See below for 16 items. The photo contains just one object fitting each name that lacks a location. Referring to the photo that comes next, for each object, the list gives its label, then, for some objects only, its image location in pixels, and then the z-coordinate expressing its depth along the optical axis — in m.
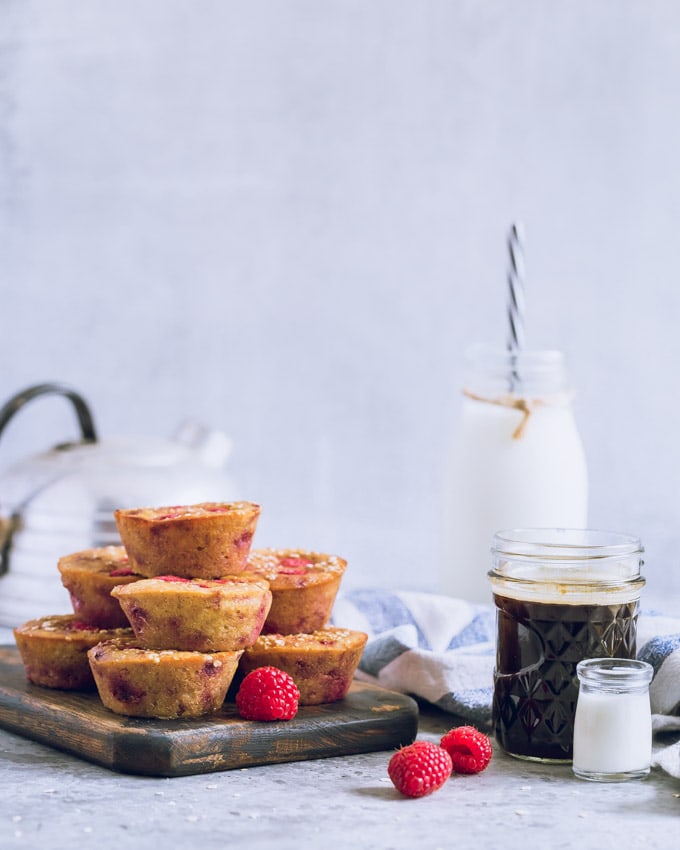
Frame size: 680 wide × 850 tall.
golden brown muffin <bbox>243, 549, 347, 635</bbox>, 1.17
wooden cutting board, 1.10
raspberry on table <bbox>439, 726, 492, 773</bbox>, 1.11
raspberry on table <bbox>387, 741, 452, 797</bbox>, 1.07
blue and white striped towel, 1.18
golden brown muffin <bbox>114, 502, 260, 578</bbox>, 1.16
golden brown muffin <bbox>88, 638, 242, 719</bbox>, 1.12
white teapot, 1.44
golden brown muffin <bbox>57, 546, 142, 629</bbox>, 1.19
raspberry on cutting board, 1.12
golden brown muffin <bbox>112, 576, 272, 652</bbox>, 1.13
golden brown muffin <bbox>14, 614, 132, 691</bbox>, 1.18
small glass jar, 1.10
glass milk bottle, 1.44
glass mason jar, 1.12
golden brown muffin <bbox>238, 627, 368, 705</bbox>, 1.15
